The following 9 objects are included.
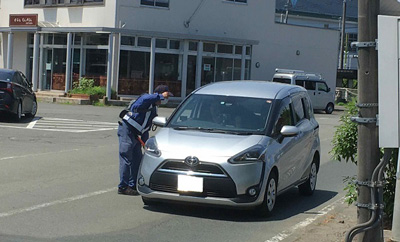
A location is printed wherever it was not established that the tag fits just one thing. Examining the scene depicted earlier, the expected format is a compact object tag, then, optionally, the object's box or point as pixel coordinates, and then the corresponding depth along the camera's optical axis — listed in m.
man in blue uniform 9.87
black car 20.48
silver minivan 8.32
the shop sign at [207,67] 38.31
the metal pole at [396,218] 6.30
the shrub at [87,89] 34.12
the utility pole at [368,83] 5.82
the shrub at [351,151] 7.76
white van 36.03
